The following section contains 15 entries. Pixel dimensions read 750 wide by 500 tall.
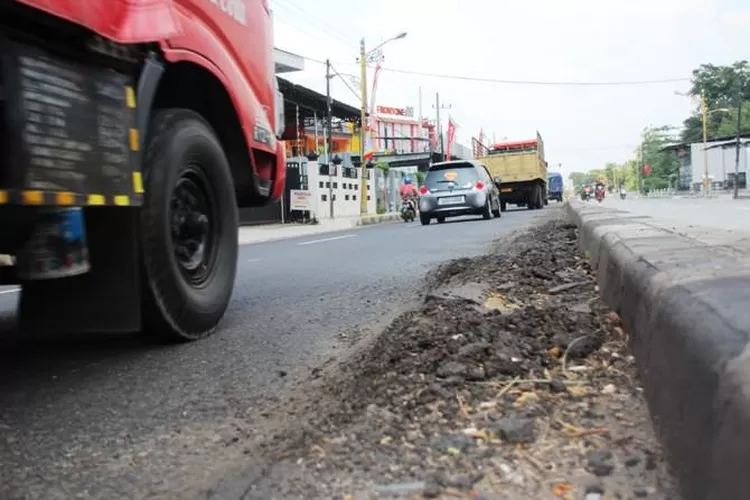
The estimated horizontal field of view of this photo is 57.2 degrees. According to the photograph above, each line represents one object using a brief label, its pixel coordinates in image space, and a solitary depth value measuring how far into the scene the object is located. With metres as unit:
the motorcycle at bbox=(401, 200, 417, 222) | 25.09
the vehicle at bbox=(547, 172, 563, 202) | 49.09
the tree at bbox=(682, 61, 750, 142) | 84.38
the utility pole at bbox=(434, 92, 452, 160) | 49.06
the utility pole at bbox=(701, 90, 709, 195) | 52.47
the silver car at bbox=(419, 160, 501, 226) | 17.73
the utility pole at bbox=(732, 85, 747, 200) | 39.12
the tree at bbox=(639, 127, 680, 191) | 97.88
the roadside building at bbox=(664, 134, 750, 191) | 60.75
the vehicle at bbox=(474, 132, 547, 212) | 26.53
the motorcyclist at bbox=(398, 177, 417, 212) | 25.39
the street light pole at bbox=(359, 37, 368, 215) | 29.41
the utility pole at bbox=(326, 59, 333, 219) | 26.56
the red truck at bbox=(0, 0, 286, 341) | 2.40
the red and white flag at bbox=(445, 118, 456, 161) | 45.91
